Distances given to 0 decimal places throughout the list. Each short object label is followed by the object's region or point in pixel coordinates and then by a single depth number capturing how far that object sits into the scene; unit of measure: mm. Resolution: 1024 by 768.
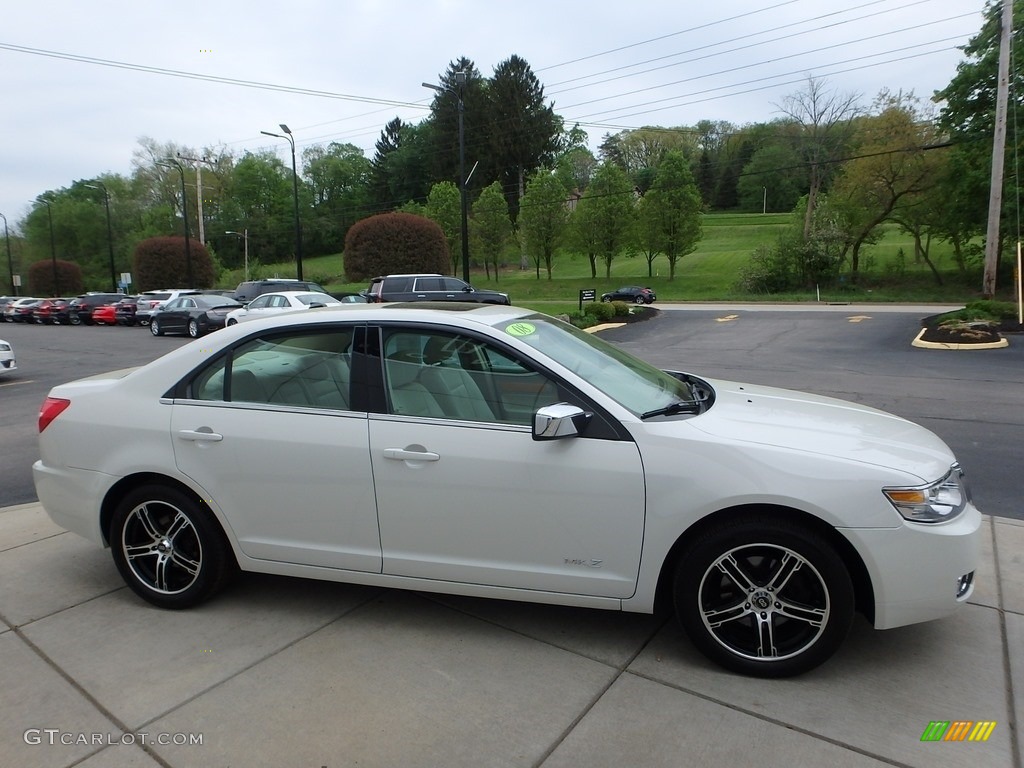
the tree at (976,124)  31500
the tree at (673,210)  49312
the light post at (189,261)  46312
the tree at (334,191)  101619
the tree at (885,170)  37188
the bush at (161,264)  47406
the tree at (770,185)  86938
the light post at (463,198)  27455
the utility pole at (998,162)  19922
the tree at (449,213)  61719
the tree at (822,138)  50062
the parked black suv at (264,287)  26031
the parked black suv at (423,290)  22297
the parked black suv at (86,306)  36625
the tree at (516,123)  76062
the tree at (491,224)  58875
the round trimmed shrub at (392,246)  38594
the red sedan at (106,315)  34344
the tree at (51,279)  68125
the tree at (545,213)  54094
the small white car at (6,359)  13719
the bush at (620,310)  24938
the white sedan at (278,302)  20516
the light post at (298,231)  34012
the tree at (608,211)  51188
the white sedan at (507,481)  2900
